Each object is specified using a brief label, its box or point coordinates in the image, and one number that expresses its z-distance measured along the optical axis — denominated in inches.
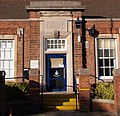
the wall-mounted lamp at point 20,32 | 742.5
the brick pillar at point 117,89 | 548.8
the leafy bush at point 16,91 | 576.4
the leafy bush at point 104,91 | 586.9
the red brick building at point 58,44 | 727.7
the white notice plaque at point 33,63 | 722.8
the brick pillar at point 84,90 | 576.7
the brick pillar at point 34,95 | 577.9
